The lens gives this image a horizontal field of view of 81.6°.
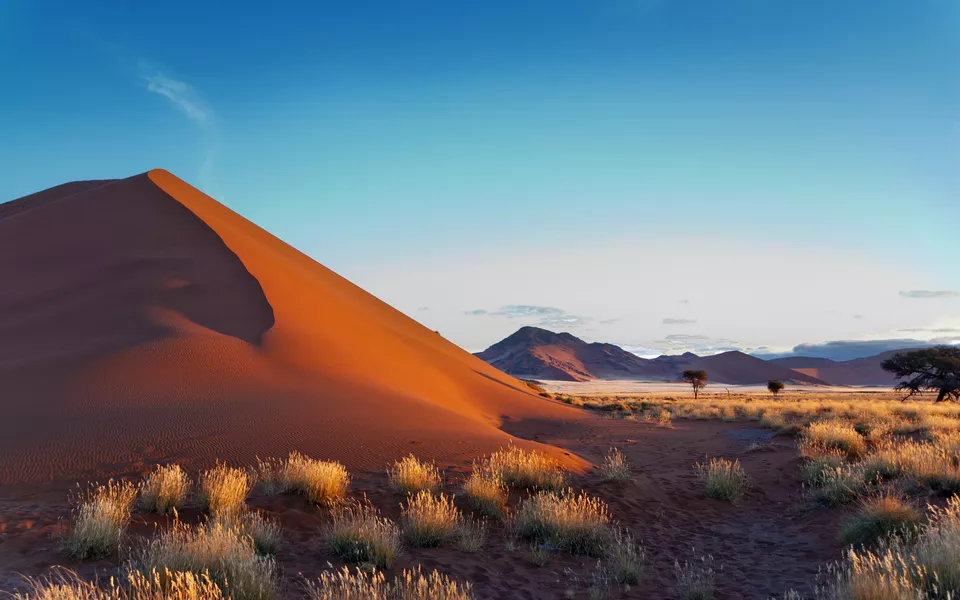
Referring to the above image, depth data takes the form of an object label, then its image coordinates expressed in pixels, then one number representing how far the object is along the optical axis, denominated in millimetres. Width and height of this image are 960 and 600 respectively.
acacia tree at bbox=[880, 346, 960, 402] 35312
